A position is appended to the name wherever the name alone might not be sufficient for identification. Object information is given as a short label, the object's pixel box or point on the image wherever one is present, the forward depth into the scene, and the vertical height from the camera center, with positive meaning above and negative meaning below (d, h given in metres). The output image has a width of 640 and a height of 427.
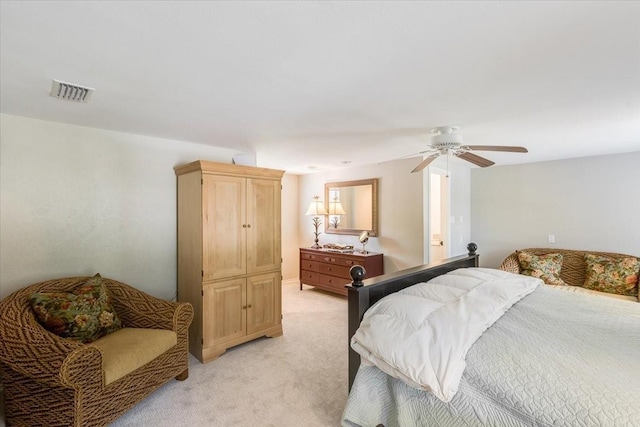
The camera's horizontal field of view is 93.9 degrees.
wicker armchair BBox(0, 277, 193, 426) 1.73 -1.03
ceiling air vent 1.89 +0.80
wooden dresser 4.58 -0.92
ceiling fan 2.60 +0.57
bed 1.19 -0.74
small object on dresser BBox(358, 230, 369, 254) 4.82 -0.45
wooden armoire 2.92 -0.44
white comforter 1.43 -0.65
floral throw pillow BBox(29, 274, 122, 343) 2.07 -0.73
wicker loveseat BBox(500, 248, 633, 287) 4.00 -0.77
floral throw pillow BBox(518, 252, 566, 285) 4.04 -0.80
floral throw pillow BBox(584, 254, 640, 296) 3.60 -0.83
